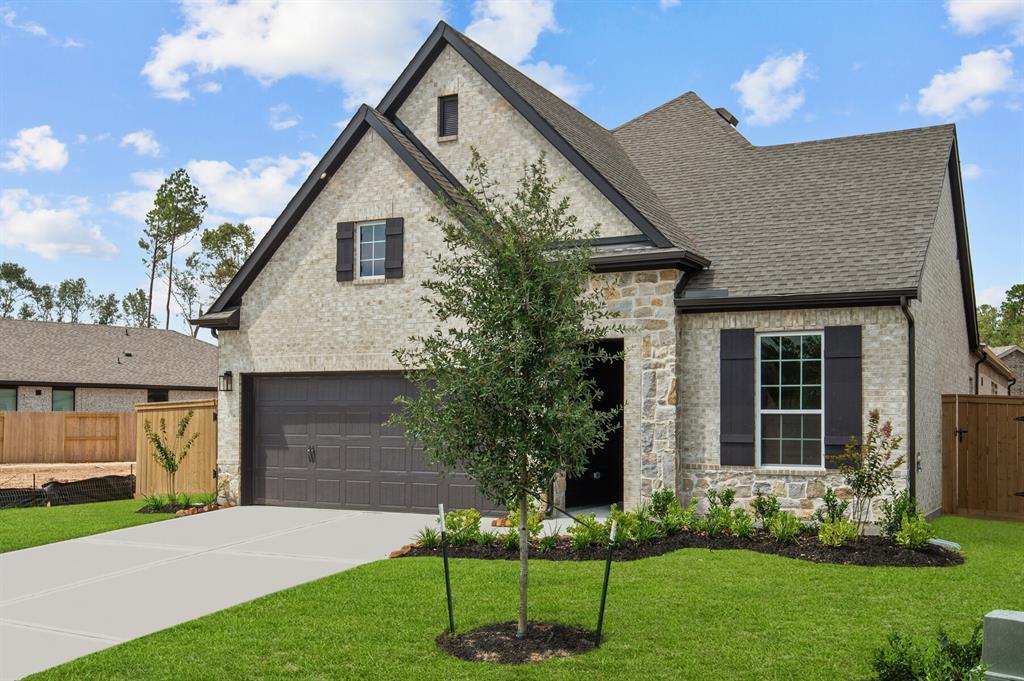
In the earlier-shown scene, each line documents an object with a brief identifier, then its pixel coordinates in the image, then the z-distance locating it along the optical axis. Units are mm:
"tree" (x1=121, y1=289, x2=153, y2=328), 69831
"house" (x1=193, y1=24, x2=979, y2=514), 13328
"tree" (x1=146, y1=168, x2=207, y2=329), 50594
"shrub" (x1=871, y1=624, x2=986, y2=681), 5906
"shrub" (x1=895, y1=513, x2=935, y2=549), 11039
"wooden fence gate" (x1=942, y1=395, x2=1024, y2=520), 15438
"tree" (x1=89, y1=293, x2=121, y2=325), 82438
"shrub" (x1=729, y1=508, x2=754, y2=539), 11984
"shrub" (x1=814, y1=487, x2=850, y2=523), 11953
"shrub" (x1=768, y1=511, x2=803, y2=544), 11688
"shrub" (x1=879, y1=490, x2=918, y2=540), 11570
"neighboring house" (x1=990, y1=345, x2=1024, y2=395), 36438
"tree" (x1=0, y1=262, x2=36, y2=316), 76000
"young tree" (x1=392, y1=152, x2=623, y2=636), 7320
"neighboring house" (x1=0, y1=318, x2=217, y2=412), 33562
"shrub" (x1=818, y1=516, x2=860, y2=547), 11250
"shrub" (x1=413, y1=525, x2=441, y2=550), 11774
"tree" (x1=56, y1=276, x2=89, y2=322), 82375
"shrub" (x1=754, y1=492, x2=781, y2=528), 12377
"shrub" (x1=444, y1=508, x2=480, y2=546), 11609
